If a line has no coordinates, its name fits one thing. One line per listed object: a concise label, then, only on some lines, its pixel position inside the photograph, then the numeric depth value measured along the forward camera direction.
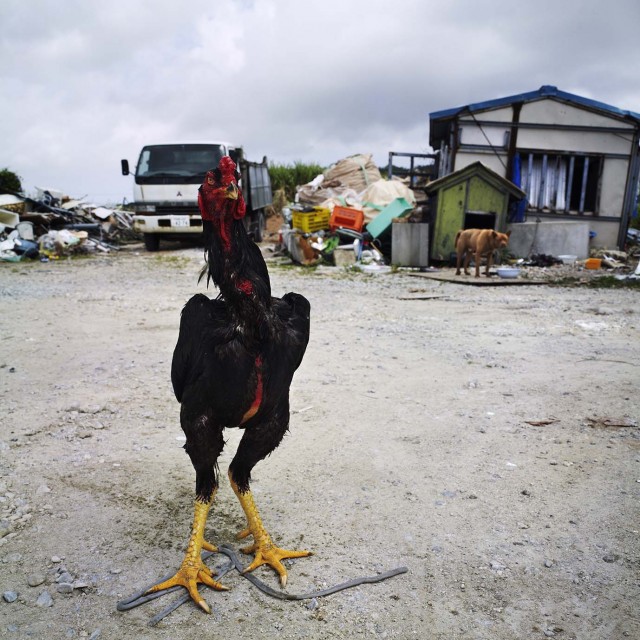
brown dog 11.17
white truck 13.69
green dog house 12.84
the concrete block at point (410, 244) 12.95
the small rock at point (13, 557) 2.54
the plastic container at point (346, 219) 14.33
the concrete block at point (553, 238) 14.09
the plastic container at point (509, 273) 11.07
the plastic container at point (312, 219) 14.51
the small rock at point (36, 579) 2.40
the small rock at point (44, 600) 2.29
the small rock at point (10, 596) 2.31
